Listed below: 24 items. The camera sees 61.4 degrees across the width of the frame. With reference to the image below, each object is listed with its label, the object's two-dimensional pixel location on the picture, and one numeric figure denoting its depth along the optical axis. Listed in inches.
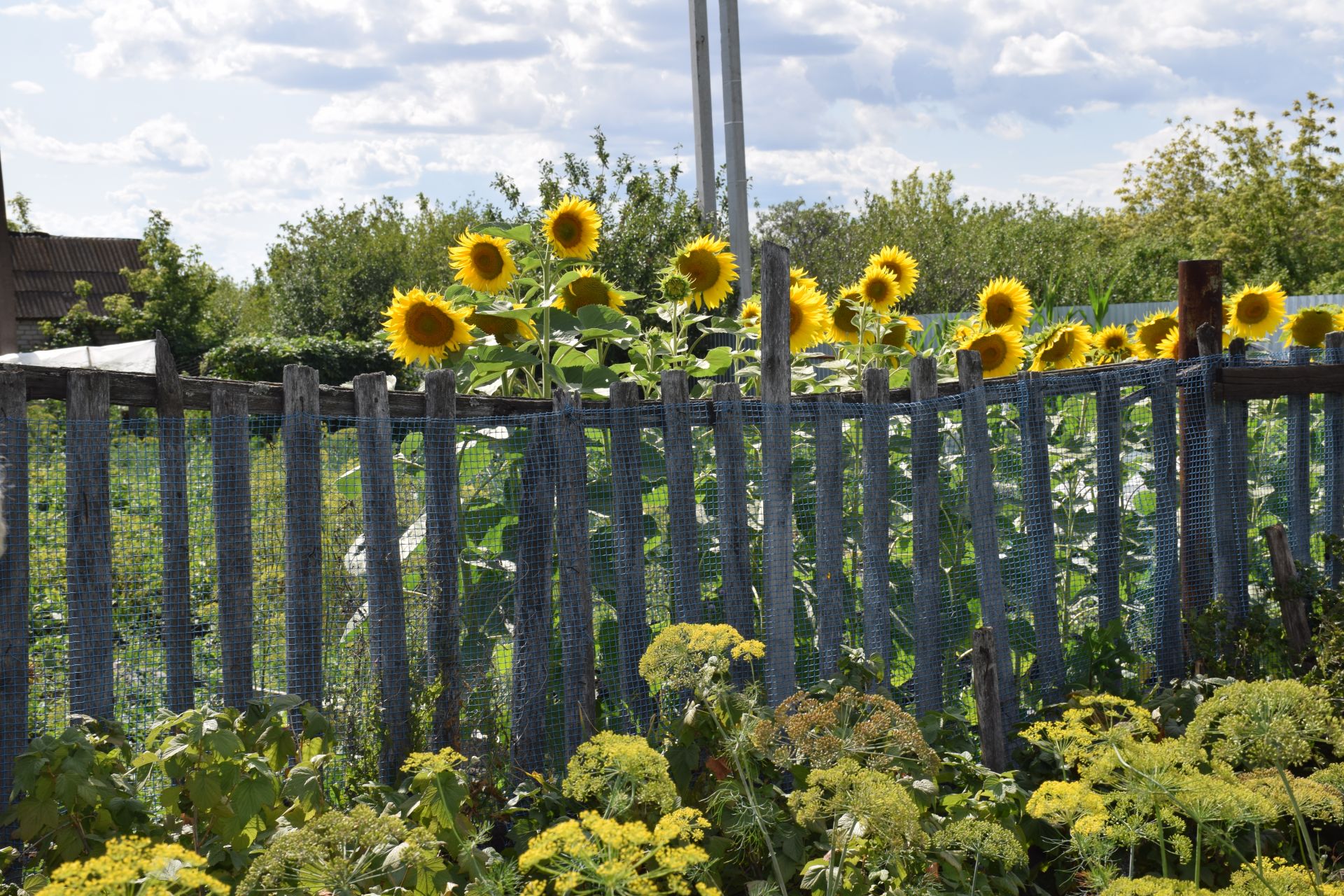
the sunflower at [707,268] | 187.0
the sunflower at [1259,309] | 223.1
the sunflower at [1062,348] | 211.6
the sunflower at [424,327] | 162.6
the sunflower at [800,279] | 192.7
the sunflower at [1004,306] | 205.6
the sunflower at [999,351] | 197.2
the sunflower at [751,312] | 208.1
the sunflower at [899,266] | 209.5
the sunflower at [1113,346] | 228.7
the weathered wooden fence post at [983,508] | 164.4
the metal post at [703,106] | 407.5
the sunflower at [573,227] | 176.2
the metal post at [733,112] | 403.2
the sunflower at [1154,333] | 220.5
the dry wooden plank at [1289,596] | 176.4
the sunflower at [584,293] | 176.9
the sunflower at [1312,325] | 210.5
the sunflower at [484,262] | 173.8
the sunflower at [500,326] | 171.9
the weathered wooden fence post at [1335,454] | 200.2
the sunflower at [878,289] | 200.8
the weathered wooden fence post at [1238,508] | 190.9
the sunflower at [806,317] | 187.2
